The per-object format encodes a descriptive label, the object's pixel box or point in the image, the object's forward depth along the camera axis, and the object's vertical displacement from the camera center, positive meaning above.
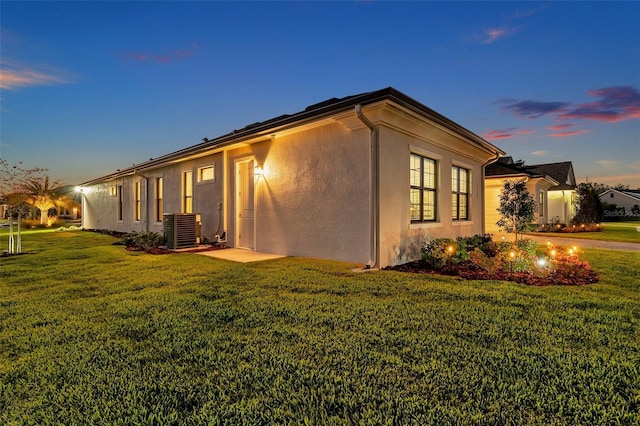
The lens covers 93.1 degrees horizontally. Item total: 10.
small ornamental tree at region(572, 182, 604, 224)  19.47 +0.46
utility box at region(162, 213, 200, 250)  9.05 -0.42
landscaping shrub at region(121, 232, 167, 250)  9.50 -0.79
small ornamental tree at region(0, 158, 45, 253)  16.38 +2.54
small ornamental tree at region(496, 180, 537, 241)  8.09 +0.20
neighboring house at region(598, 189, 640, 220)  46.89 +2.28
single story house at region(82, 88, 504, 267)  5.99 +0.88
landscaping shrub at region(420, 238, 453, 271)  6.10 -0.81
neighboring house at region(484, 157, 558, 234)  15.80 +1.74
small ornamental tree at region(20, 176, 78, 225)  21.20 +1.83
